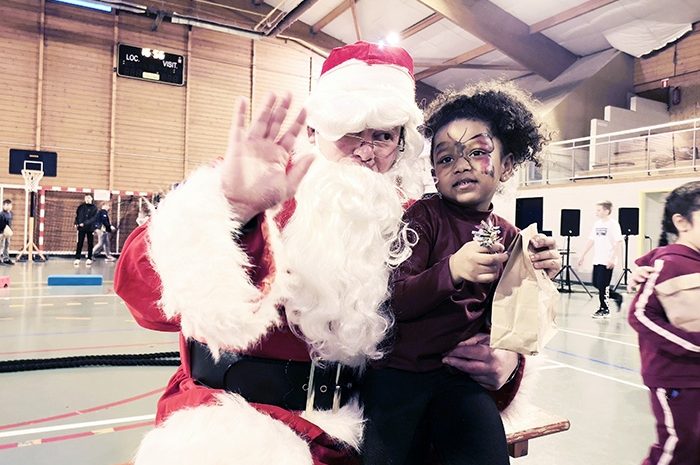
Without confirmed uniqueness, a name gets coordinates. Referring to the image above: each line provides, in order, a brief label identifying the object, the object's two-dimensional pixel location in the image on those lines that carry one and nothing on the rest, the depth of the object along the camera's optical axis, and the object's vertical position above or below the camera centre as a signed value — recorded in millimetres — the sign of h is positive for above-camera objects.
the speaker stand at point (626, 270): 8595 -487
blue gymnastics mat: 7379 -773
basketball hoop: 10758 +968
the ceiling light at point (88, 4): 11542 +5065
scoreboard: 12312 +3929
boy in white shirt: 6473 -98
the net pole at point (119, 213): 12547 +356
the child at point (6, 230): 9992 -105
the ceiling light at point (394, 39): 11321 +4395
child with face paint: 1089 -206
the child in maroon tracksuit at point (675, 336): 1833 -346
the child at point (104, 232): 11227 -120
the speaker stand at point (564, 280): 8555 -771
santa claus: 942 -97
